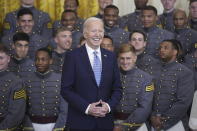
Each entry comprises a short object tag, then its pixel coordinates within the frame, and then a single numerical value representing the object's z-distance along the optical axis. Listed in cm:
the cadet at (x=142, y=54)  1033
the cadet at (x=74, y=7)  1262
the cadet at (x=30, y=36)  1146
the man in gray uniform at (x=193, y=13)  1196
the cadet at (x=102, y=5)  1260
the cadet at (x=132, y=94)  925
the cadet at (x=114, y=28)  1151
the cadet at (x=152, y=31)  1130
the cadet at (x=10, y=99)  898
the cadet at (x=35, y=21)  1253
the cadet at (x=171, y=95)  953
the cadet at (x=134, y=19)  1246
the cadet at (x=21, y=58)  1027
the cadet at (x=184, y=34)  1155
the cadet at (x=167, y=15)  1255
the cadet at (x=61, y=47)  1059
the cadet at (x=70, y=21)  1171
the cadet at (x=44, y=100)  949
